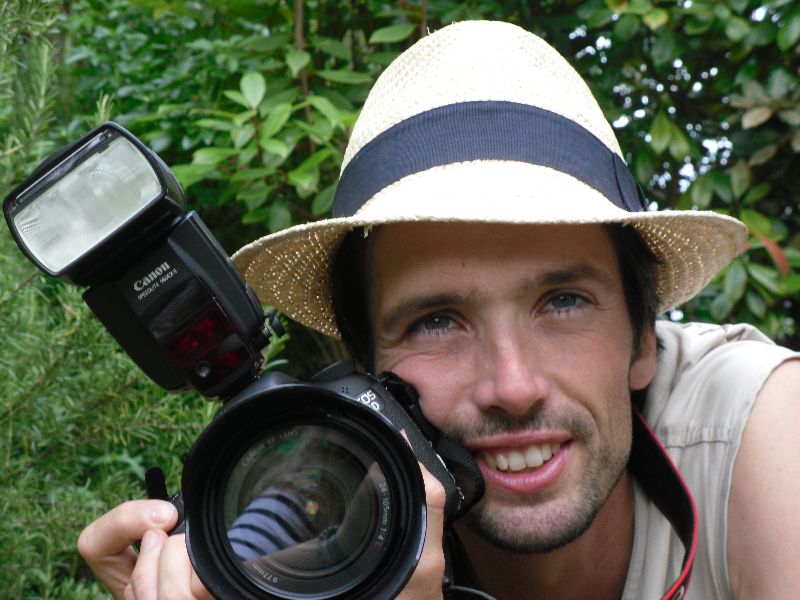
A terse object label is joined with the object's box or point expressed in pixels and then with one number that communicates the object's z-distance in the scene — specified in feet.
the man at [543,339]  4.66
